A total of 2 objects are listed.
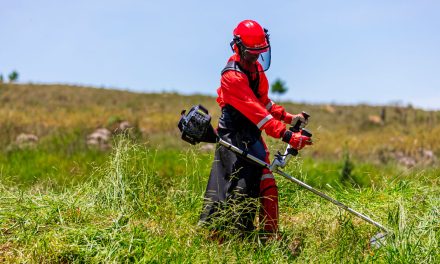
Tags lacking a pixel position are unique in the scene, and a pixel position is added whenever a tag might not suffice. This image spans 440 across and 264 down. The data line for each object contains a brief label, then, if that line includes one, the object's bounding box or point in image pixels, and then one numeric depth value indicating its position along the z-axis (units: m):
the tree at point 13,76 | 72.38
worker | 6.38
